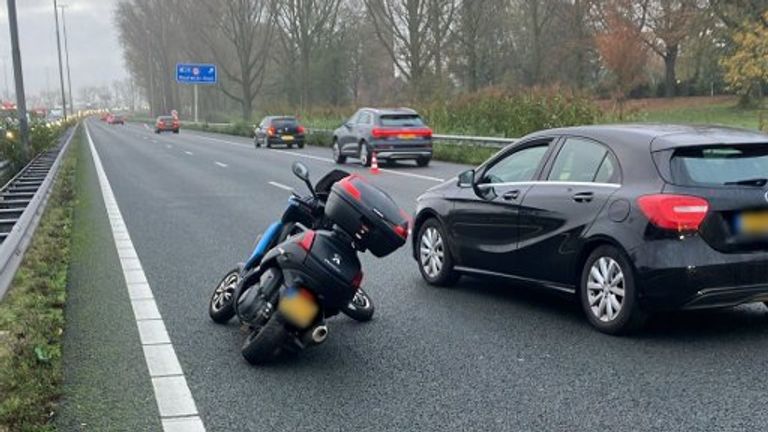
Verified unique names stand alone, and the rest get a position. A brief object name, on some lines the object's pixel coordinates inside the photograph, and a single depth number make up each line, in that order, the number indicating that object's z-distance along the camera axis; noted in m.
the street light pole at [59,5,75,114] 101.40
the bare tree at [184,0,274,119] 60.28
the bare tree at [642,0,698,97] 46.31
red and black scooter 4.96
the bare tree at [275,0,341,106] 55.88
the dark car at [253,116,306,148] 36.09
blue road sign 67.69
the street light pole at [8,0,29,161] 19.97
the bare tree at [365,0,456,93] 45.72
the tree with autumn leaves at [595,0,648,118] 49.66
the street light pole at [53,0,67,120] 71.51
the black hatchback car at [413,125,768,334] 5.31
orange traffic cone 21.22
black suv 23.00
